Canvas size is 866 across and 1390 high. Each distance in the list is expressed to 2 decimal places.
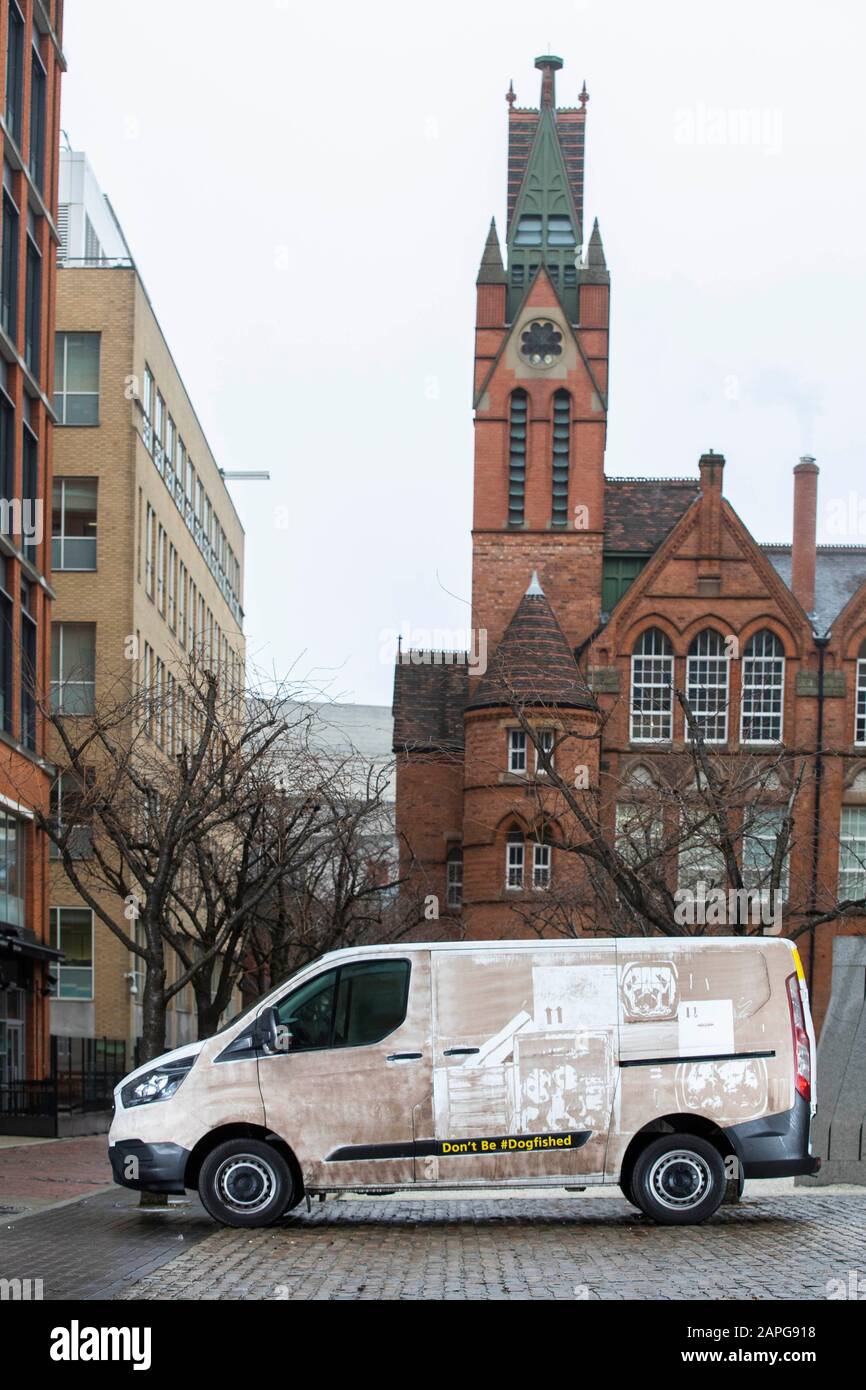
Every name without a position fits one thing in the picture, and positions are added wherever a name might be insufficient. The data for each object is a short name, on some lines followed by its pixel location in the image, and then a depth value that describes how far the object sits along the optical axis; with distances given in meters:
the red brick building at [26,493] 35.16
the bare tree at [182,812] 19.73
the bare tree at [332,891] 28.44
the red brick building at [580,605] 58.69
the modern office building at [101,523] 48.03
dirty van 14.08
